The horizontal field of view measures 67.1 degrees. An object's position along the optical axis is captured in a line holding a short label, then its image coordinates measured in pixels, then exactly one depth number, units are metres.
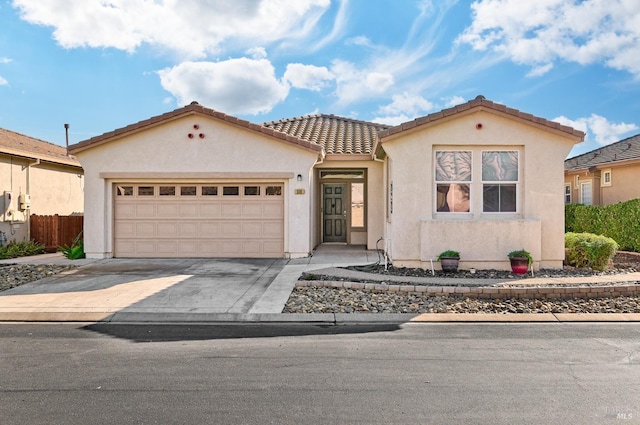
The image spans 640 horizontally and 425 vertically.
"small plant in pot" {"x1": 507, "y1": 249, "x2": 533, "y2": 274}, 11.13
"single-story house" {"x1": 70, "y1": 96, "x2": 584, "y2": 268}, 11.74
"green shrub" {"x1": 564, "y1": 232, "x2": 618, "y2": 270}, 11.89
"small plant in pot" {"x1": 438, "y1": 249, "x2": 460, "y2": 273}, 11.32
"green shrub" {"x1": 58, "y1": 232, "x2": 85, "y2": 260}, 14.37
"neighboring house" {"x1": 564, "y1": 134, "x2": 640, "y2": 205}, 20.09
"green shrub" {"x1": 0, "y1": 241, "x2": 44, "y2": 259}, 15.34
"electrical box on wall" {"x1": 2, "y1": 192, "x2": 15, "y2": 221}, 16.45
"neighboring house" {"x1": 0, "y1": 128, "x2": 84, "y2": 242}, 16.62
